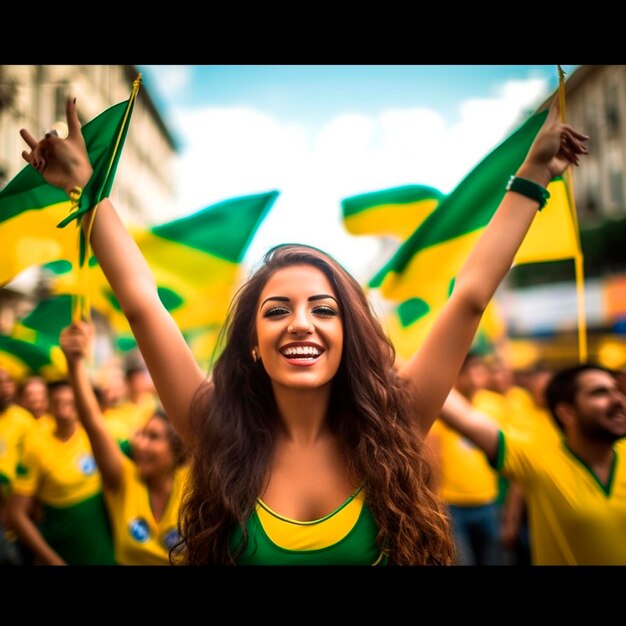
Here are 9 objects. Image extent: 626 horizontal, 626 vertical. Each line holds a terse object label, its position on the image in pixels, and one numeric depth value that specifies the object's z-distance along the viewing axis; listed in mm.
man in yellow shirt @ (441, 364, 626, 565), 2256
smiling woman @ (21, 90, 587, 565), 1656
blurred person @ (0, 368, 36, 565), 3600
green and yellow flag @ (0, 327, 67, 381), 3451
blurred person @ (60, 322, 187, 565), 2391
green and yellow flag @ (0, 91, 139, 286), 2162
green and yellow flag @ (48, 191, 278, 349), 2949
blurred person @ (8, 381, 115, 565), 3096
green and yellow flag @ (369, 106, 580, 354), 2494
